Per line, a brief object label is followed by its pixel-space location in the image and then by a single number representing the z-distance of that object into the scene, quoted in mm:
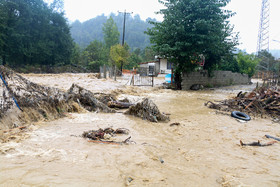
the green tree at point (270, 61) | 45053
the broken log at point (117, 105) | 7039
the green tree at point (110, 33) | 44250
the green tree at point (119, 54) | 28812
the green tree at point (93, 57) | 37469
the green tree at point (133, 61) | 37988
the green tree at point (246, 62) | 25055
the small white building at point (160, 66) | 31973
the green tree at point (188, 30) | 12969
